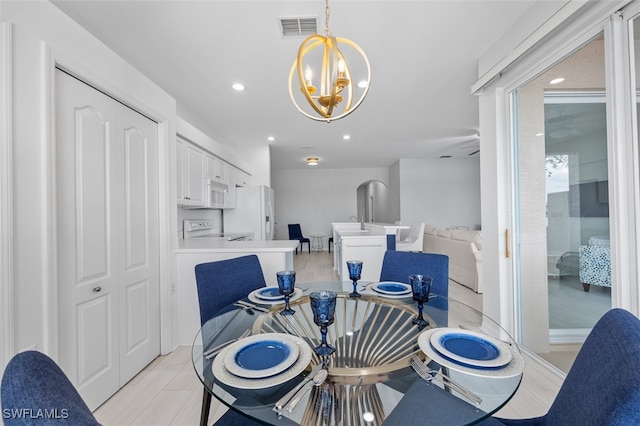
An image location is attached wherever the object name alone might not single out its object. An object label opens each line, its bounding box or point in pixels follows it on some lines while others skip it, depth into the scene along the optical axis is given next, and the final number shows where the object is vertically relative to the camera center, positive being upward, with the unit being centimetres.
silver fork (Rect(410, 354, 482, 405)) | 74 -49
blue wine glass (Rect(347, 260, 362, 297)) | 153 -32
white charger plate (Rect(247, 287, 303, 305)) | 142 -46
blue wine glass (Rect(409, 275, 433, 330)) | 116 -34
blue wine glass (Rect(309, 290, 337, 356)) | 88 -32
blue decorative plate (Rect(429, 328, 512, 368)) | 81 -45
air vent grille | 194 +141
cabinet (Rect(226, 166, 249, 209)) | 427 +59
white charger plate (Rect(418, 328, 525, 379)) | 76 -46
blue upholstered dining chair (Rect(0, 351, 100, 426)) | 38 -27
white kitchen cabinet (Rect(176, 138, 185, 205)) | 281 +51
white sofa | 390 -66
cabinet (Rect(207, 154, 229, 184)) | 355 +66
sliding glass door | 168 +6
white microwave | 348 +31
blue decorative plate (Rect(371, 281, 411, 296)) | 154 -45
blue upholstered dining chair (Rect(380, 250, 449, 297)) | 174 -38
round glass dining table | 73 -50
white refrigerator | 467 +3
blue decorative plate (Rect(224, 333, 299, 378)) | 78 -45
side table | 845 -88
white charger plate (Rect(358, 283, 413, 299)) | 149 -47
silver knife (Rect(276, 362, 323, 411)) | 69 -49
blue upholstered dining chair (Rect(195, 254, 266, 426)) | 153 -41
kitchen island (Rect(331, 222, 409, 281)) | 377 -53
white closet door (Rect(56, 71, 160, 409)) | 152 -14
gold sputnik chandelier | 152 +82
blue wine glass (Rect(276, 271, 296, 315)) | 128 -33
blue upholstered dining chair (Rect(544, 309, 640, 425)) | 47 -37
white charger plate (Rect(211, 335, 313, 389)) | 74 -46
